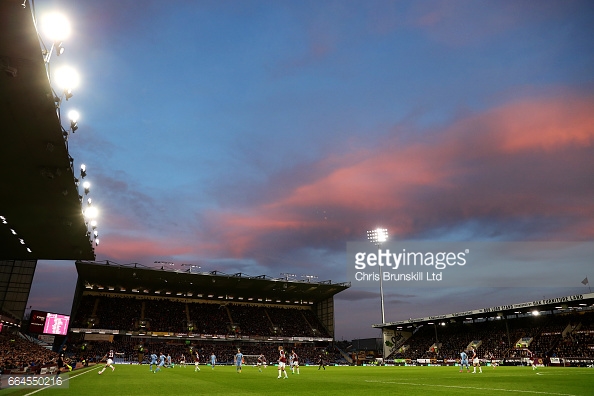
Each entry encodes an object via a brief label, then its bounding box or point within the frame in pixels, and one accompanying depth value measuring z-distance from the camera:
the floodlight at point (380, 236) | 70.12
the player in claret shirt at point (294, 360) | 30.99
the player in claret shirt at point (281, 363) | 25.44
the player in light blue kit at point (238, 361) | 31.42
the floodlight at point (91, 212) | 34.00
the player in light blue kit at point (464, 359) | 32.06
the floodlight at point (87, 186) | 31.08
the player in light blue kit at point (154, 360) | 34.10
